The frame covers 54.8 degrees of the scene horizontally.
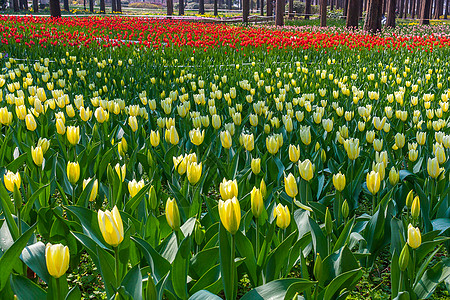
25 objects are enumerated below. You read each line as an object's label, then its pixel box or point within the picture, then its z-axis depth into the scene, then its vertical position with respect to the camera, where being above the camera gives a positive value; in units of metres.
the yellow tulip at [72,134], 2.55 -0.60
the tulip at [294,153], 2.30 -0.63
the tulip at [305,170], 2.01 -0.63
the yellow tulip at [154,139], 2.66 -0.65
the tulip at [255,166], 2.19 -0.66
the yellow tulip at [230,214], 1.28 -0.53
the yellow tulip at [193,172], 1.96 -0.62
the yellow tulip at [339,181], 1.97 -0.66
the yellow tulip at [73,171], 2.08 -0.66
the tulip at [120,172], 2.12 -0.68
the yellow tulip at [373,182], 1.93 -0.65
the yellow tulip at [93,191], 1.96 -0.70
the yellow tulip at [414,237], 1.50 -0.69
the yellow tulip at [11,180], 1.88 -0.63
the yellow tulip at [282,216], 1.67 -0.69
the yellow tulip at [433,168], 2.15 -0.66
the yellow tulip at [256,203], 1.58 -0.61
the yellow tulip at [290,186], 1.82 -0.63
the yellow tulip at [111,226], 1.28 -0.56
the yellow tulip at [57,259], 1.17 -0.60
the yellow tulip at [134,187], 1.96 -0.69
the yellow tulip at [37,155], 2.18 -0.61
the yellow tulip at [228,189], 1.57 -0.56
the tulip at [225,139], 2.58 -0.63
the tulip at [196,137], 2.56 -0.61
